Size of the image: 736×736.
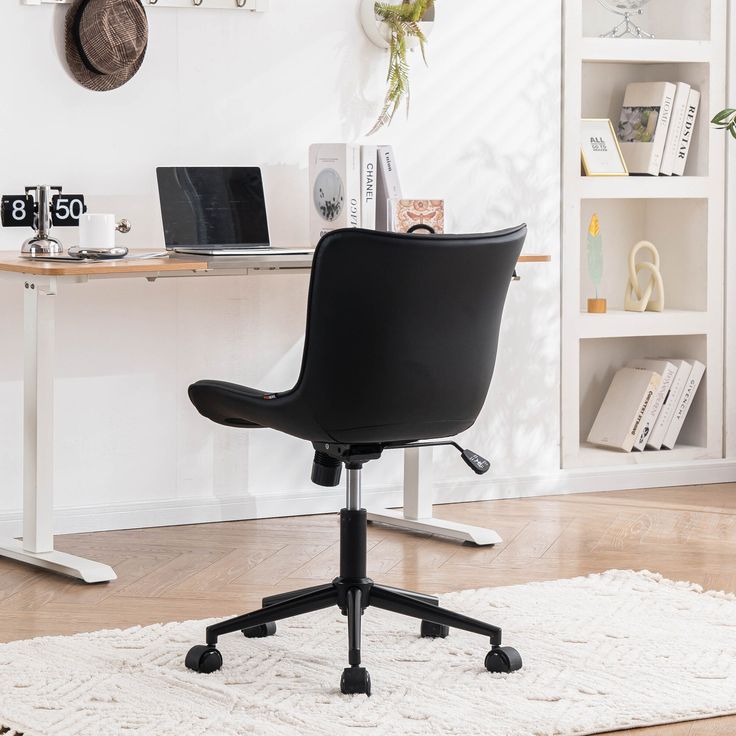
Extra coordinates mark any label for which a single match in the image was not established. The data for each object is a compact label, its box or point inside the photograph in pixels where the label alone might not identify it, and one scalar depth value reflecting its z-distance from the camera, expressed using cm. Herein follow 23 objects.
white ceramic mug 528
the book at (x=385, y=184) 593
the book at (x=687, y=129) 714
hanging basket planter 632
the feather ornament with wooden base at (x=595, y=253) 737
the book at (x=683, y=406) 731
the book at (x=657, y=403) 724
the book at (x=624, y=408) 723
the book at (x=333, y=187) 586
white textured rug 365
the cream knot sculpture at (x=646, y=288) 726
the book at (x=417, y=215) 567
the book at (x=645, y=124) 708
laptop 580
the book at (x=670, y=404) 727
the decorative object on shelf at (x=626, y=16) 724
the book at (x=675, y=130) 710
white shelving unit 689
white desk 502
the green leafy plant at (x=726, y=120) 652
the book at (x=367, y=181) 586
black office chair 371
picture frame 702
